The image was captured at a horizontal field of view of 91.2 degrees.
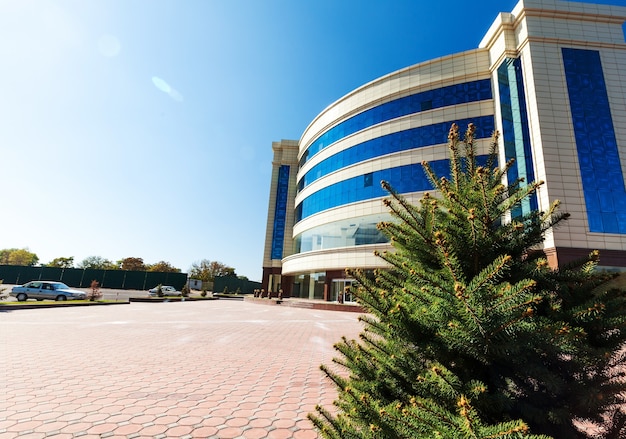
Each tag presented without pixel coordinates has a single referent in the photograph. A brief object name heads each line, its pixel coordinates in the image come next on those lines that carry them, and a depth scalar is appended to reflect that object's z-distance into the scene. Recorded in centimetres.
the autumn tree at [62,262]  7168
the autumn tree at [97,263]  8569
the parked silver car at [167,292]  3984
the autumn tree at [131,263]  8375
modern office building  1905
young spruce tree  141
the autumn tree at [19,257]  8506
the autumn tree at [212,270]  8400
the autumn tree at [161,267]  8269
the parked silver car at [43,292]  2202
